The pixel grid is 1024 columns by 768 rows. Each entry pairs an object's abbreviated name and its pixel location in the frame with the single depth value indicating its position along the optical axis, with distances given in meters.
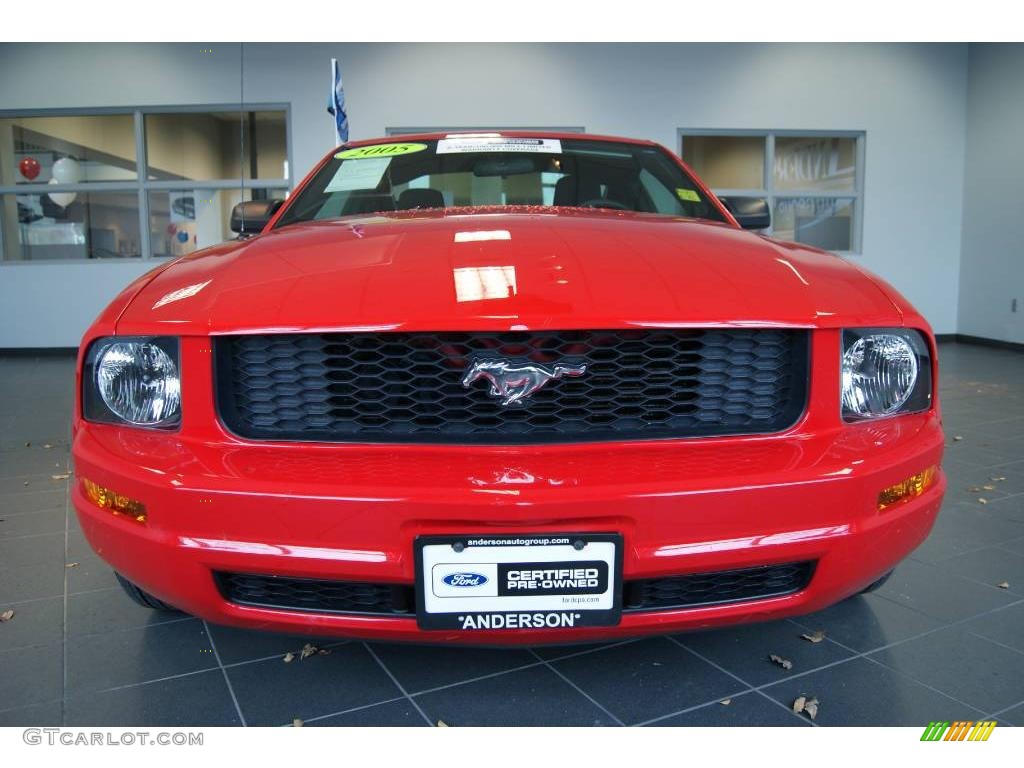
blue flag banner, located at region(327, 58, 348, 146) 5.88
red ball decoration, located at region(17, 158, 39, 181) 8.72
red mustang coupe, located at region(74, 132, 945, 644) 1.36
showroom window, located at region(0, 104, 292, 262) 8.68
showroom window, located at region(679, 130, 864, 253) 9.17
